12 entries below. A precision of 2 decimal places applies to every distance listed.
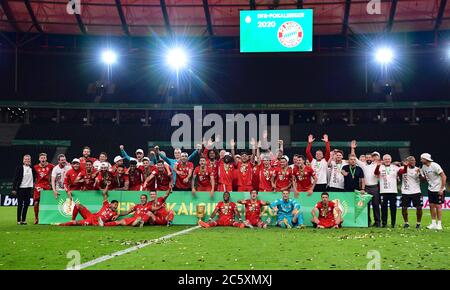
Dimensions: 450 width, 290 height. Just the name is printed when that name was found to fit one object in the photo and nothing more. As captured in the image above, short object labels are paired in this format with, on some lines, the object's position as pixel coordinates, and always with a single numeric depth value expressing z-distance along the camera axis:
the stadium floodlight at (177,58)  35.78
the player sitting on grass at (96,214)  14.12
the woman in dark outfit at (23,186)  14.65
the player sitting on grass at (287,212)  13.68
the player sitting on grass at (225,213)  13.91
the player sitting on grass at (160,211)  14.16
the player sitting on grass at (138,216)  13.85
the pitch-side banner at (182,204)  14.19
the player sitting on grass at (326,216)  13.70
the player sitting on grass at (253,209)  13.89
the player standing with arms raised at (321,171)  14.77
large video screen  27.19
